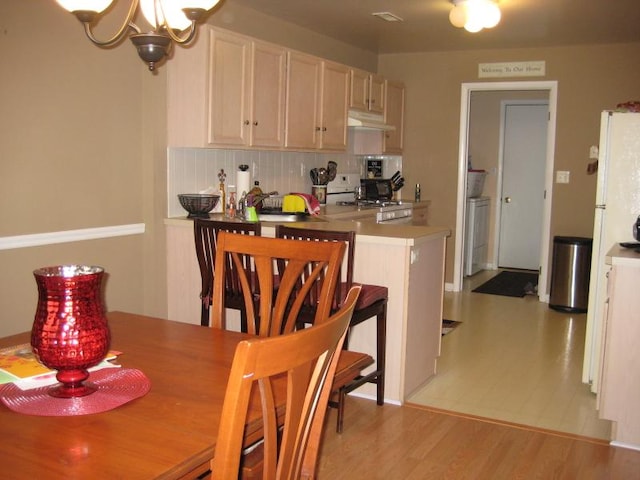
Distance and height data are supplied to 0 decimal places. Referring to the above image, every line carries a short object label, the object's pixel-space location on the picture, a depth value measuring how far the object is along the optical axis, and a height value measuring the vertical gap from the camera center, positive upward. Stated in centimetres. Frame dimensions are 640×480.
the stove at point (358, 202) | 577 -27
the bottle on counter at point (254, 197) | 429 -17
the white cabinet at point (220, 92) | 392 +48
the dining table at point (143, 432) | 112 -50
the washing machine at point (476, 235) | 730 -68
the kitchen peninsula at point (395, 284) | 343 -62
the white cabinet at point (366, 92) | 557 +71
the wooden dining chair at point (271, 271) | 203 -32
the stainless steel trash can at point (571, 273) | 583 -84
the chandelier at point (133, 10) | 215 +50
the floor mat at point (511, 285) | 661 -115
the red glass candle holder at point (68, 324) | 135 -33
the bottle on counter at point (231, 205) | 436 -24
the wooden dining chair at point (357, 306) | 293 -63
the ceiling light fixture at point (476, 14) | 407 +100
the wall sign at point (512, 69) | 614 +101
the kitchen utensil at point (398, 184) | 660 -10
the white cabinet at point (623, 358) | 295 -80
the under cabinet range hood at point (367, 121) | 554 +45
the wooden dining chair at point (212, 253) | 319 -41
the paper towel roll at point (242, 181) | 460 -8
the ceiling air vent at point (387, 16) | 489 +118
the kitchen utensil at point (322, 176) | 565 -4
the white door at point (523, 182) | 780 -7
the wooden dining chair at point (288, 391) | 102 -38
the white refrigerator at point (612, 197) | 344 -10
